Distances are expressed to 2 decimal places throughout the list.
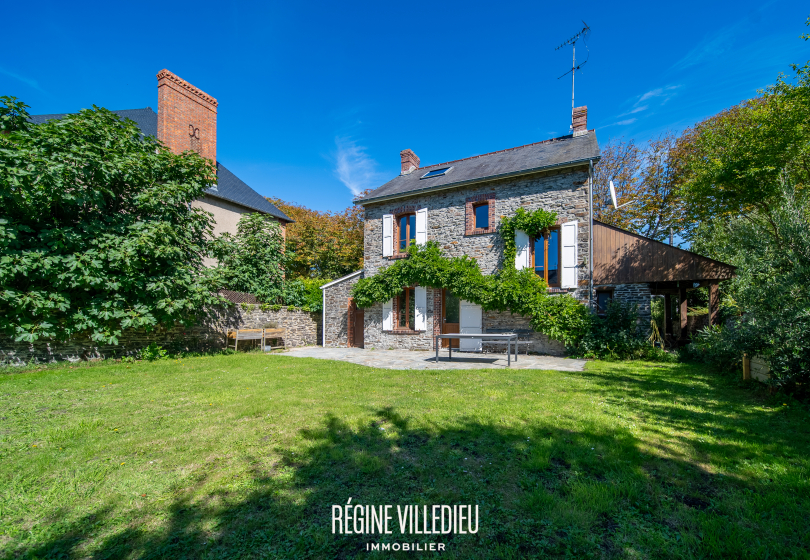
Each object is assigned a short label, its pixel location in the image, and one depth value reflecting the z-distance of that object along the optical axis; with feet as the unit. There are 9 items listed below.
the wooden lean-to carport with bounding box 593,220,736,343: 29.68
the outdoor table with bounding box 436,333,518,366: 27.02
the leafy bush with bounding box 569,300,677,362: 29.73
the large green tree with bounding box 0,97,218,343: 22.29
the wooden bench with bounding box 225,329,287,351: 36.47
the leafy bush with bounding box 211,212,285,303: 41.70
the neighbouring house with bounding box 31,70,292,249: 42.42
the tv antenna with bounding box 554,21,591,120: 41.54
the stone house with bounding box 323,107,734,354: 31.94
